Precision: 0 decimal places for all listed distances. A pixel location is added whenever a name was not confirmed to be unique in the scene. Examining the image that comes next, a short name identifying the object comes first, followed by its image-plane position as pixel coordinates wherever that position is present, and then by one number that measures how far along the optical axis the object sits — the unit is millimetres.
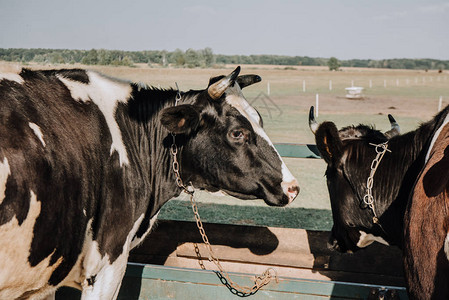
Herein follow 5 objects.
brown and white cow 2352
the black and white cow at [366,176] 3621
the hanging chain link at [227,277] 4004
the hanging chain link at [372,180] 3707
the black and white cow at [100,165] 2779
